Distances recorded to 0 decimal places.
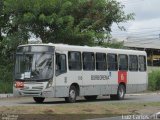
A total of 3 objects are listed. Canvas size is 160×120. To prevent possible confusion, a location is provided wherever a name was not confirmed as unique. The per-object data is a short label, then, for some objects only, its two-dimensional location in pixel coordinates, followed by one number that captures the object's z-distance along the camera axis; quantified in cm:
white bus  2647
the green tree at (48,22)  3769
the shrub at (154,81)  4788
